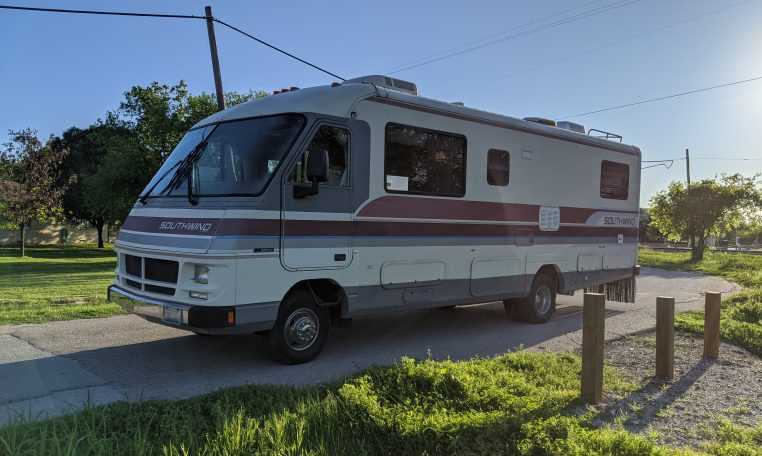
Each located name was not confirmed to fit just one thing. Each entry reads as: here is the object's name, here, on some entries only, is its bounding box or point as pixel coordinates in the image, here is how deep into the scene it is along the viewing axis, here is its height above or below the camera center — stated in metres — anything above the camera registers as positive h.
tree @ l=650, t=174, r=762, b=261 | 27.94 +0.98
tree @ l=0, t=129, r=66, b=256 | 27.06 +1.40
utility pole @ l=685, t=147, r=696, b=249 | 28.83 -0.45
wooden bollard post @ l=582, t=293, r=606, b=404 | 5.14 -1.07
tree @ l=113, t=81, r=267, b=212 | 22.86 +3.11
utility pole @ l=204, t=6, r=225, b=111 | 14.92 +4.20
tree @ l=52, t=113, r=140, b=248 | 32.09 +3.50
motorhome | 5.99 +0.02
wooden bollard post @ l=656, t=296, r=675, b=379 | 6.01 -1.14
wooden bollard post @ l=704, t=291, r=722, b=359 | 6.89 -1.15
